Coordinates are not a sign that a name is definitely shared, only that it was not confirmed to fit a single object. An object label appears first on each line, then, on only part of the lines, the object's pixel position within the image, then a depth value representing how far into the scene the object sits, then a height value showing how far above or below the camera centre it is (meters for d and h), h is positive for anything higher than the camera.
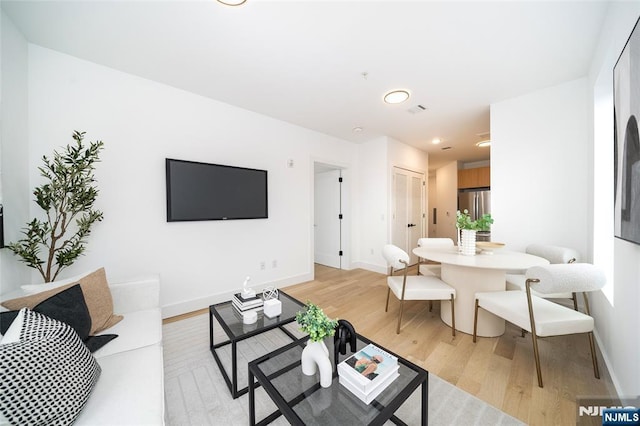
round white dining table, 2.07 -0.68
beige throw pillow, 1.37 -0.56
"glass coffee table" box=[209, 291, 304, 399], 1.46 -0.81
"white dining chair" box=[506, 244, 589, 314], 2.12 -0.47
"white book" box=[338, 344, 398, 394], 0.99 -0.74
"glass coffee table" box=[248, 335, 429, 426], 0.90 -0.83
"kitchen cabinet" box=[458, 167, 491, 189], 5.35 +0.86
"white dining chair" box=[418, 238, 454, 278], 2.78 -0.45
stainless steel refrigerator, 4.65 +0.19
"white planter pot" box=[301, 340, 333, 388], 1.04 -0.72
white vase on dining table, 2.29 -0.31
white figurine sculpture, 1.85 -0.67
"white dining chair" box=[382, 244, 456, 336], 2.13 -0.74
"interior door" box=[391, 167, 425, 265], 4.52 +0.07
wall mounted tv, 2.50 +0.27
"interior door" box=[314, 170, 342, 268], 4.78 -0.13
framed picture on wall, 1.09 +0.38
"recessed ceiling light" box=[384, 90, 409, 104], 2.63 +1.41
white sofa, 0.90 -0.80
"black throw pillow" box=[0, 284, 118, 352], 1.14 -0.53
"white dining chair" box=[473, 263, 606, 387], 1.46 -0.74
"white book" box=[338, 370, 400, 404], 0.97 -0.80
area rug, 1.29 -1.20
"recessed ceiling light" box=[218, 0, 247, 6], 1.48 +1.42
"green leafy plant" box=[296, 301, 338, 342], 1.04 -0.54
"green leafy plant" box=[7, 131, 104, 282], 1.66 +0.04
